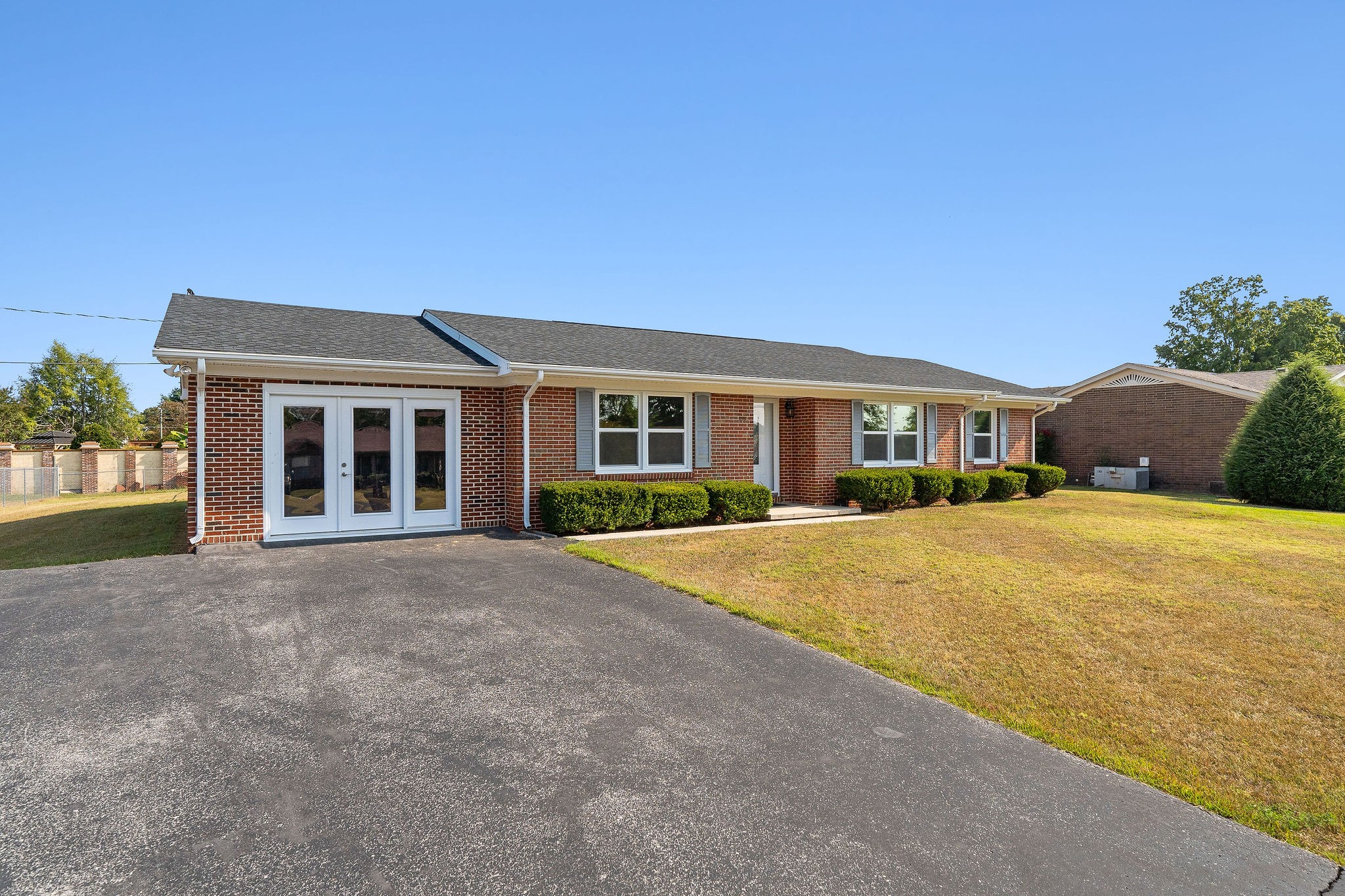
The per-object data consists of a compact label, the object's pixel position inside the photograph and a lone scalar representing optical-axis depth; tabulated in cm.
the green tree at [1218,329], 4494
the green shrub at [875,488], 1430
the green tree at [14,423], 3734
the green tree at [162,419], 4543
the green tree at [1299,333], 4188
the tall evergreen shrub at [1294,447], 1680
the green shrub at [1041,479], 1792
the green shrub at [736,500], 1231
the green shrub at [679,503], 1160
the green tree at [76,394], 4622
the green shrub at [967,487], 1611
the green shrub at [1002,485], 1712
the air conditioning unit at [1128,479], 2202
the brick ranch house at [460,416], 941
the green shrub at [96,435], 3170
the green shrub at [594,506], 1054
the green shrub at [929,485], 1538
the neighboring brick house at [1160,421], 2123
